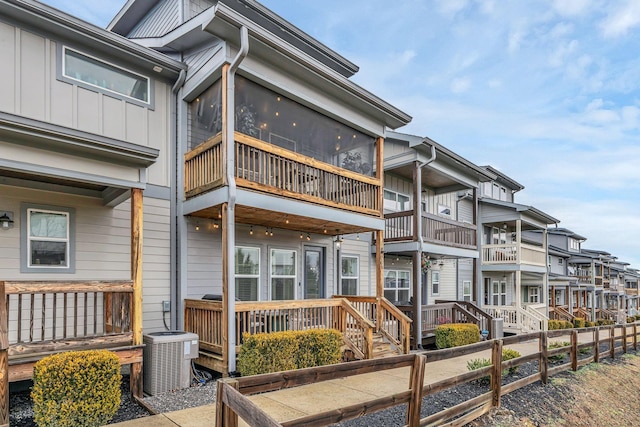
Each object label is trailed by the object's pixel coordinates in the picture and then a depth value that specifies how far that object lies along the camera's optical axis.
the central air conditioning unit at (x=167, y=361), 6.60
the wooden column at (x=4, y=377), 4.75
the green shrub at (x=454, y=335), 11.60
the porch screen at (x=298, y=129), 8.67
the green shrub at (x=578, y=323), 21.48
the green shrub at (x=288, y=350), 6.98
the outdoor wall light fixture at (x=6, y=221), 6.55
